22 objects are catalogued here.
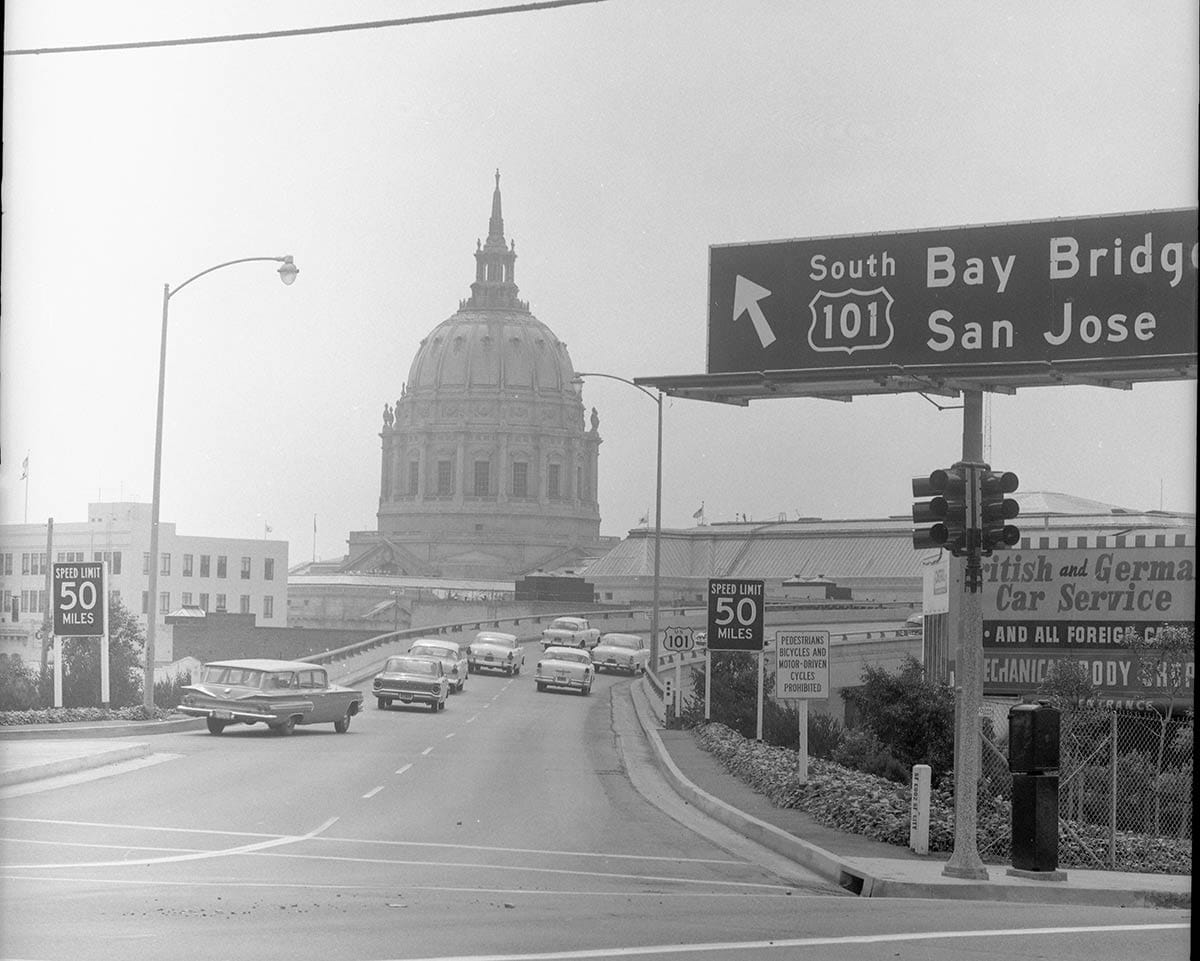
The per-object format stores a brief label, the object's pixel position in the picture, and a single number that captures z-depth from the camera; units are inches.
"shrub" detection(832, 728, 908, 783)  1213.7
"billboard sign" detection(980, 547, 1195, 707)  1860.2
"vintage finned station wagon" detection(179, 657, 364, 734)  1371.8
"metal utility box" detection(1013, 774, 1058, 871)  668.7
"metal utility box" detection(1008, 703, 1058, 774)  679.7
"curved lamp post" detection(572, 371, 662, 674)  2260.3
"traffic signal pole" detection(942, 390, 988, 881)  660.1
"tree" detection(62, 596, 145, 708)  1615.4
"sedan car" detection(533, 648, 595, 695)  2351.1
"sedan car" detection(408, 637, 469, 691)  2285.9
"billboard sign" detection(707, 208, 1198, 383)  679.7
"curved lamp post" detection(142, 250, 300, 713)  1430.9
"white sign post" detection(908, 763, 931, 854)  726.5
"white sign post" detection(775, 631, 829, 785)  1030.4
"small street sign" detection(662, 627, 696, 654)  1696.6
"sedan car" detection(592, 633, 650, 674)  2891.2
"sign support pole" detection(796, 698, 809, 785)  964.6
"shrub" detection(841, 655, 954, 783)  1364.4
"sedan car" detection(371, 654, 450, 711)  1846.7
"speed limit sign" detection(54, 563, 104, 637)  1379.2
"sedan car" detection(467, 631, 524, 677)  2770.7
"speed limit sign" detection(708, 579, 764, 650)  1375.5
